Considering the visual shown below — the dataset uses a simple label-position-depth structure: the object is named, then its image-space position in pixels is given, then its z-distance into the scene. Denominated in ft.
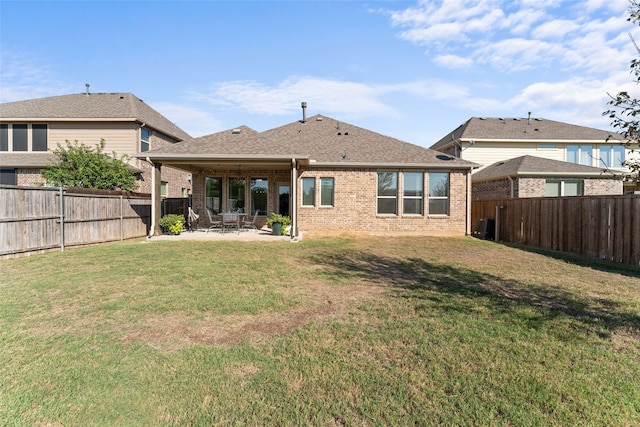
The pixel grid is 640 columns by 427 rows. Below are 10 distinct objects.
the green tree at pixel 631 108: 11.76
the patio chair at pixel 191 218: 48.67
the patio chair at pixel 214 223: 46.96
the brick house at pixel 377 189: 49.62
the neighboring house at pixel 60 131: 61.82
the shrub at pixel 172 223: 43.93
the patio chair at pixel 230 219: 45.29
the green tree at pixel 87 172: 48.55
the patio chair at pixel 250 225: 53.50
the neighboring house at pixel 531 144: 79.41
